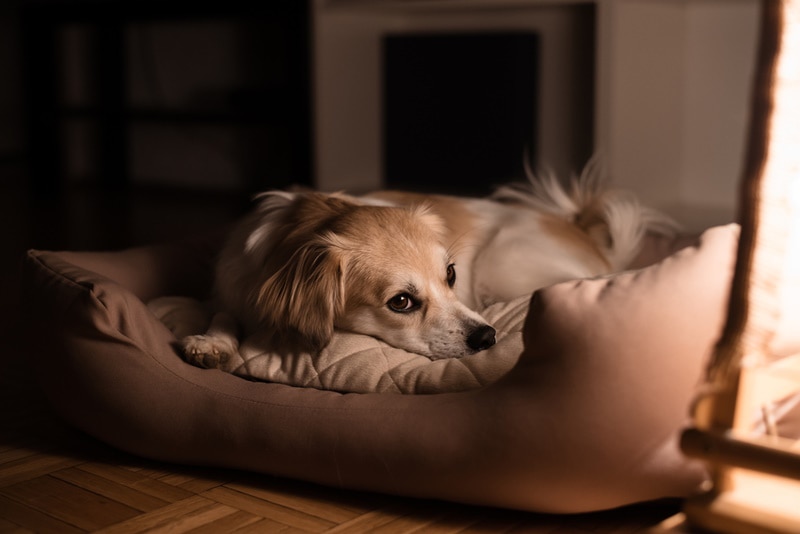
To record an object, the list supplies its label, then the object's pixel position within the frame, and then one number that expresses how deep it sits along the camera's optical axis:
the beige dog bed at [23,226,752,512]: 1.53
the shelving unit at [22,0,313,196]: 5.32
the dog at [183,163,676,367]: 2.01
